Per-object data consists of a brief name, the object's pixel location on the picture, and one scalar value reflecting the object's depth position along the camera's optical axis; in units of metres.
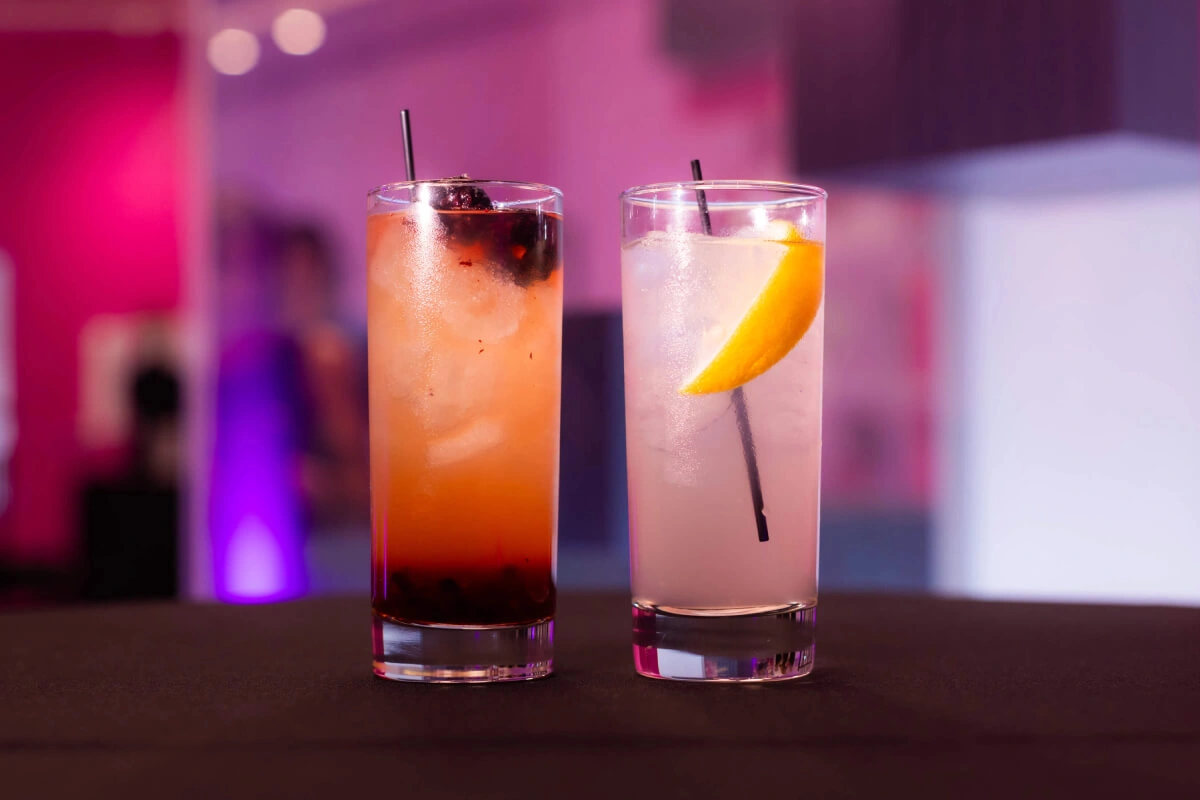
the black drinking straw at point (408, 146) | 0.71
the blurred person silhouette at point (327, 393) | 2.37
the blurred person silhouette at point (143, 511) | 3.01
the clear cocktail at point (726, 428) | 0.68
